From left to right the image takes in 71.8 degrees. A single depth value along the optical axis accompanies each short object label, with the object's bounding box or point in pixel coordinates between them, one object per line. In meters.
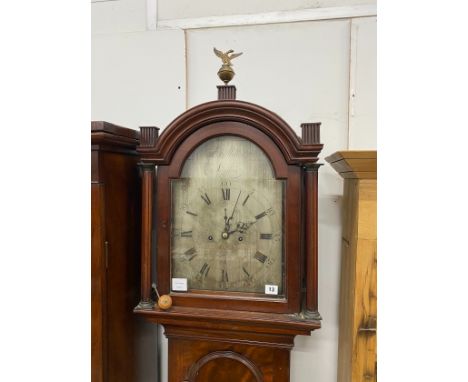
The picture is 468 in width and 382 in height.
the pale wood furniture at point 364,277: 1.03
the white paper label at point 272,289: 1.08
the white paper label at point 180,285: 1.12
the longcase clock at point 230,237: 1.05
